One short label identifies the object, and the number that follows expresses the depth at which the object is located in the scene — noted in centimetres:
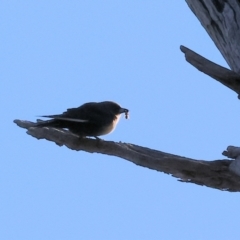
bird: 1450
